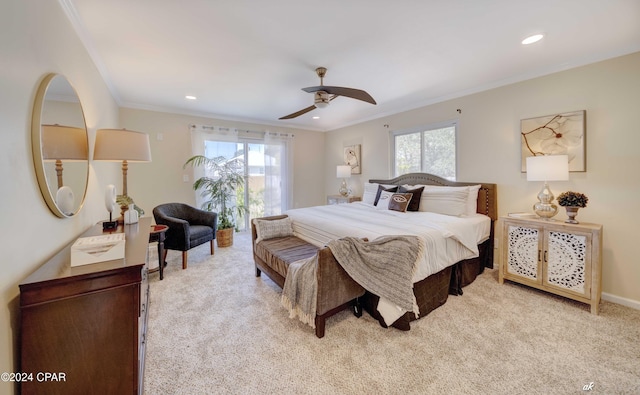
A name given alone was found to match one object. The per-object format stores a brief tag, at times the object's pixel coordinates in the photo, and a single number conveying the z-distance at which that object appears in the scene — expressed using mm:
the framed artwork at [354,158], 5277
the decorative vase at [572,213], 2371
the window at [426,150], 3730
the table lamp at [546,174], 2375
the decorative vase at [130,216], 2211
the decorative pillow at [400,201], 3369
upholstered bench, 1843
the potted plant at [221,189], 4344
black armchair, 3176
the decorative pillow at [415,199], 3453
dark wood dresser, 995
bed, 2189
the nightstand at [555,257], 2191
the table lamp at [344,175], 5168
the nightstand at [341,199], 5039
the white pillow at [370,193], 4208
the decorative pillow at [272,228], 2887
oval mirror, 1246
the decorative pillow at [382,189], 3908
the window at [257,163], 4844
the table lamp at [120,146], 2076
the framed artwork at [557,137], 2520
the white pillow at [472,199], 3152
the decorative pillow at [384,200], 3657
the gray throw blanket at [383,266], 1894
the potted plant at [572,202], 2334
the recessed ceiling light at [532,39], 2090
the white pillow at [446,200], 3096
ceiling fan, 2430
